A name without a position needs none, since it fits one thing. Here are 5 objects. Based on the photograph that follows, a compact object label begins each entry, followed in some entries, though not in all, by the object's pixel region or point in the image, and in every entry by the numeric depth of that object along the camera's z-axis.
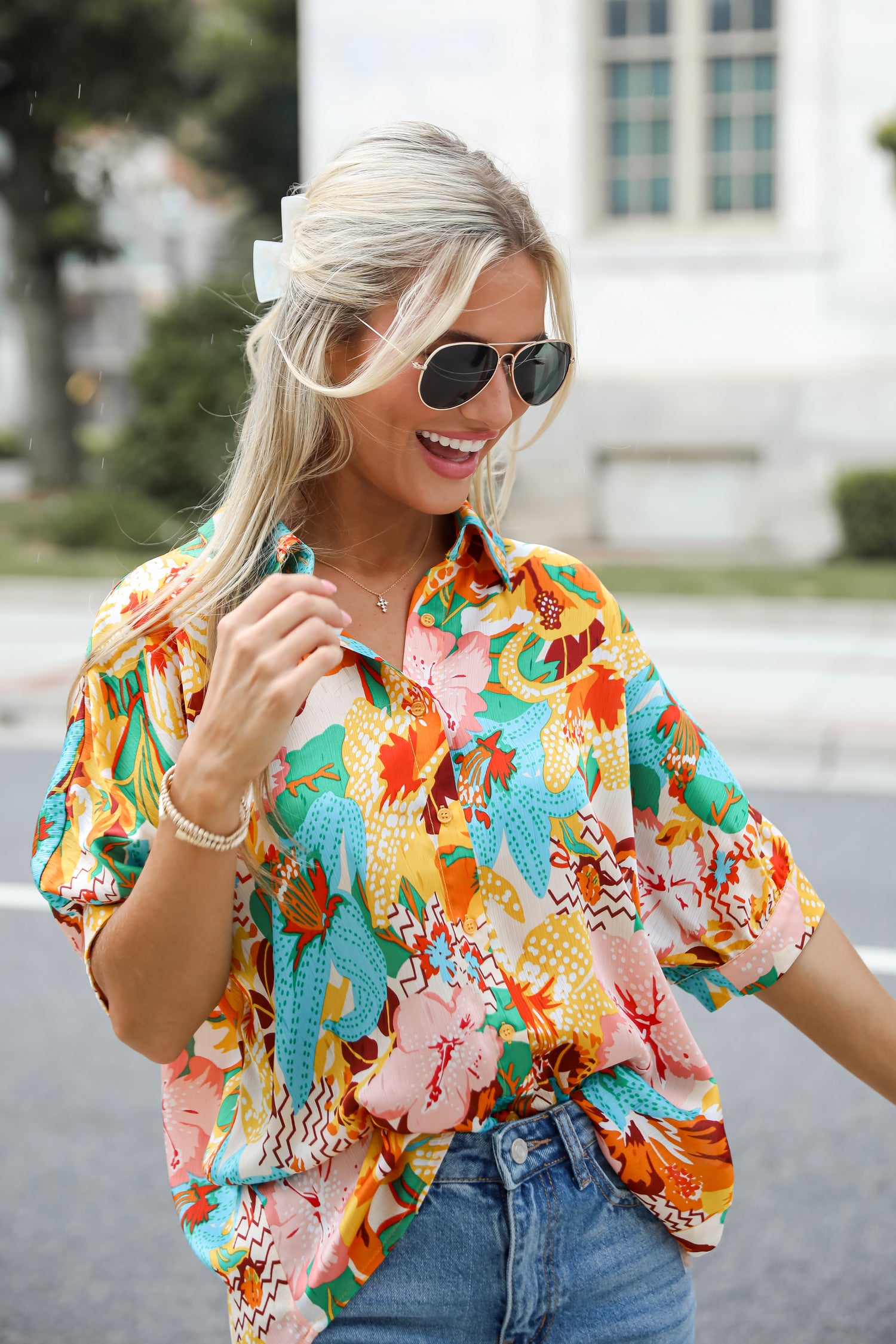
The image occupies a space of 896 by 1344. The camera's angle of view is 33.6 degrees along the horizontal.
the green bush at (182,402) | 16.28
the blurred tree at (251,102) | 26.86
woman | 1.44
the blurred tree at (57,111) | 20.56
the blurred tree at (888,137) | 12.46
